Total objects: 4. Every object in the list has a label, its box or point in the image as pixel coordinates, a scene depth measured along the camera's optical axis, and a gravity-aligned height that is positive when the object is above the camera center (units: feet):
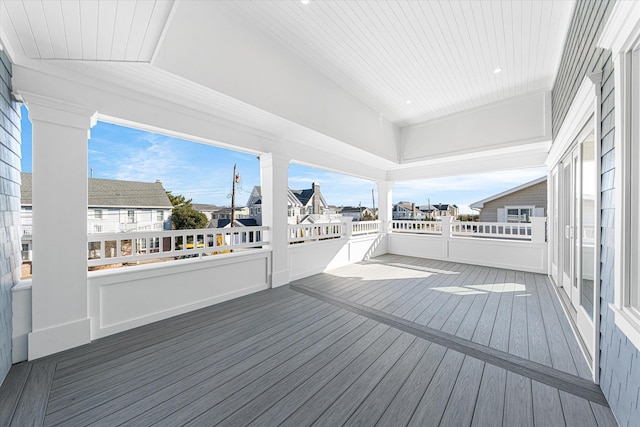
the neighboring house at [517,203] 26.91 +0.91
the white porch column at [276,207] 13.55 +0.23
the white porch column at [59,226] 7.22 -0.47
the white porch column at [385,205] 23.79 +0.58
